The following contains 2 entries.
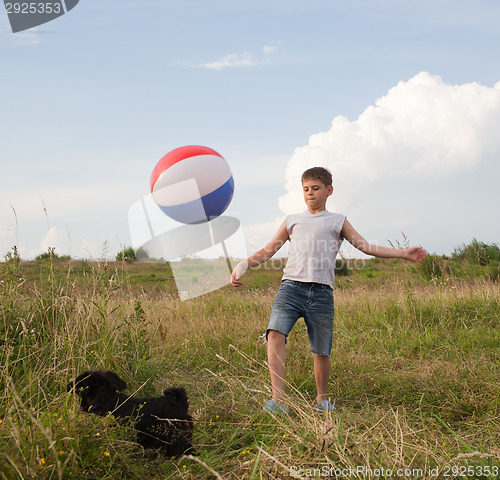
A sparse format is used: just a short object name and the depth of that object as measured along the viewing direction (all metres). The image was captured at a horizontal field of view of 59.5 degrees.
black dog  2.46
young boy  3.20
